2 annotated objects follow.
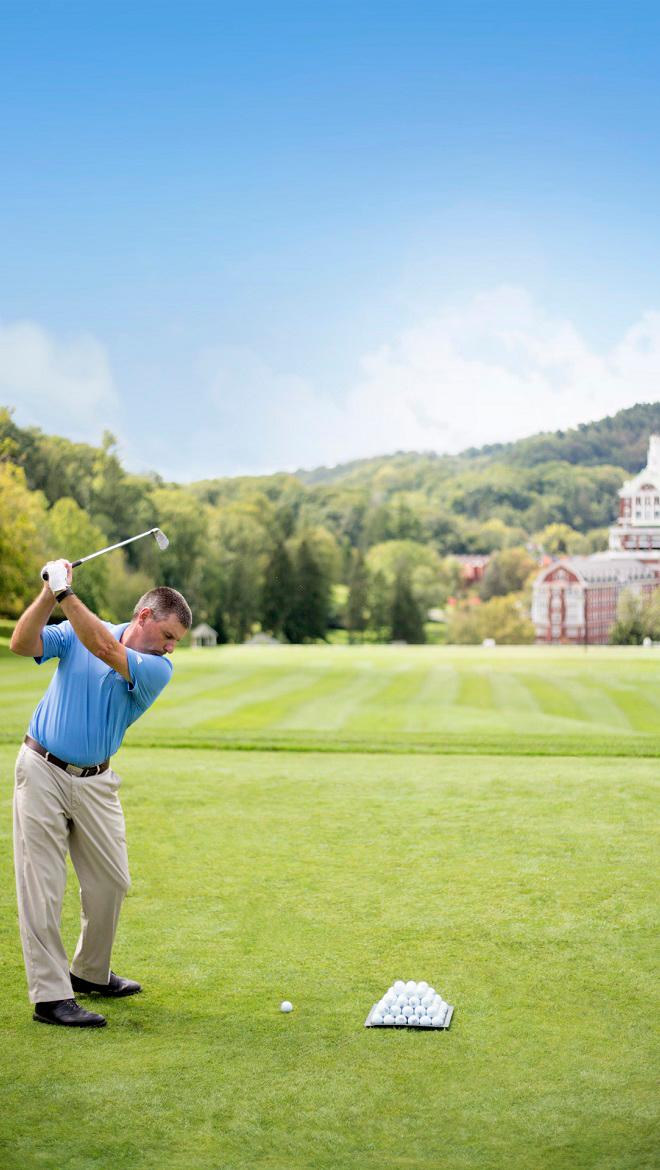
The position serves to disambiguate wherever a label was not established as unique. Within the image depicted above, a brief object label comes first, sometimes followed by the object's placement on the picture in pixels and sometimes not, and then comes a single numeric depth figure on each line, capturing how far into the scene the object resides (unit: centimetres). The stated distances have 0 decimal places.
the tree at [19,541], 2483
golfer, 473
